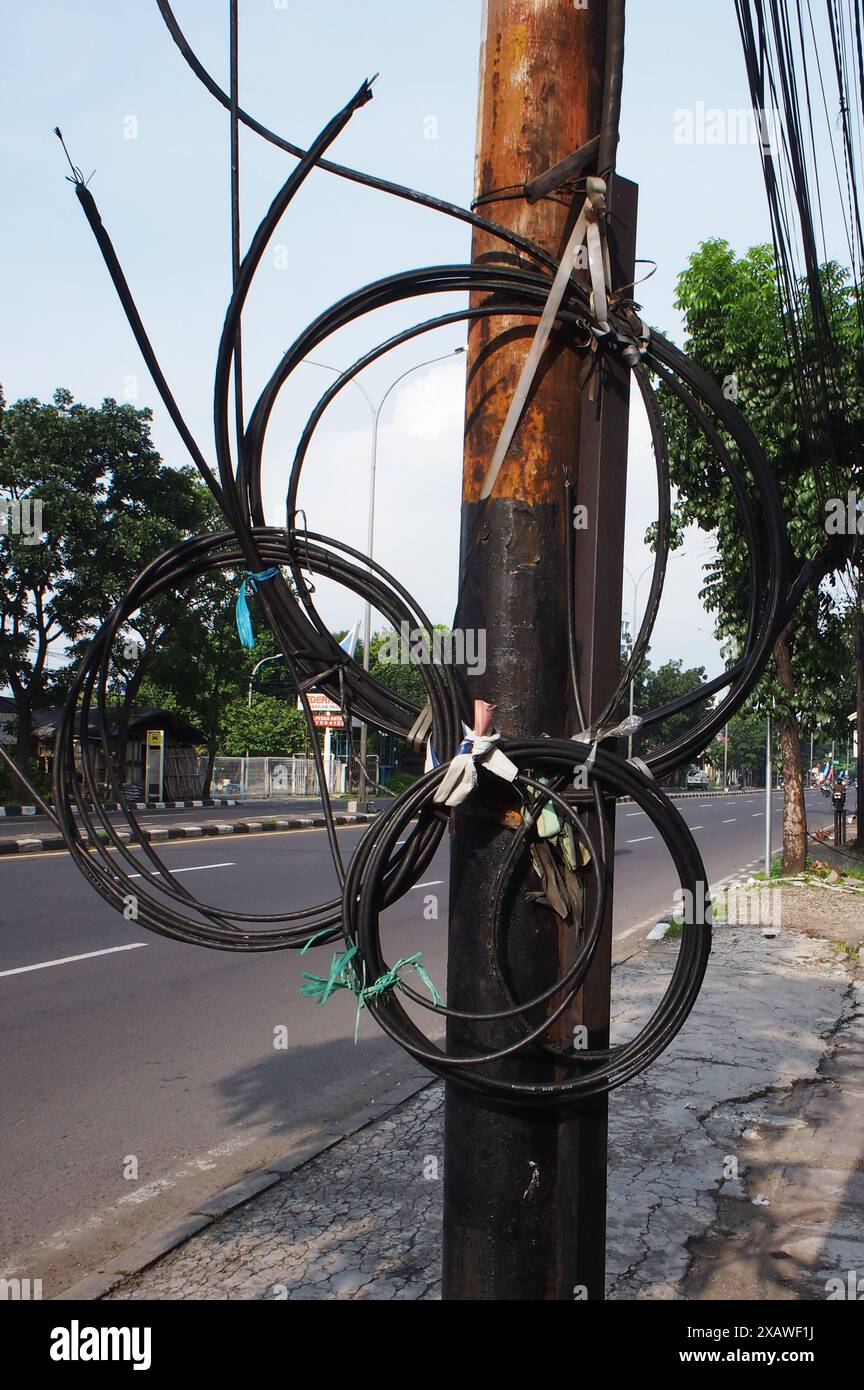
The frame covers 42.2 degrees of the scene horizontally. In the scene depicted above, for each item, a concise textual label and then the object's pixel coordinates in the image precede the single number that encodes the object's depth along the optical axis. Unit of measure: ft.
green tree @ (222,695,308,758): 151.33
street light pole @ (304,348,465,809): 69.72
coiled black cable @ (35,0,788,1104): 6.28
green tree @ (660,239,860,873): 35.47
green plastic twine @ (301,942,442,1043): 6.44
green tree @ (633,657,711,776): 222.69
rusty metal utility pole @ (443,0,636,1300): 6.37
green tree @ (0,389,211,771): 71.61
